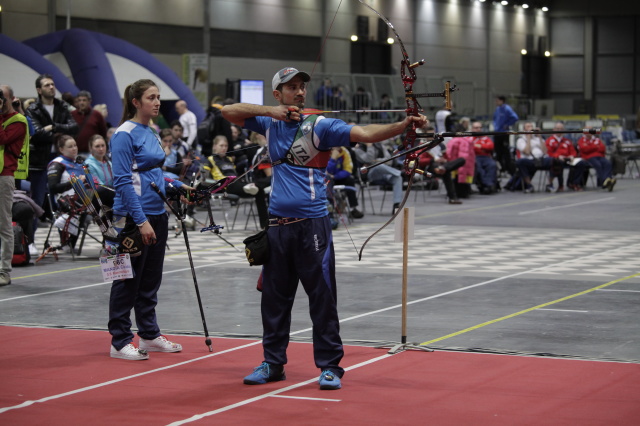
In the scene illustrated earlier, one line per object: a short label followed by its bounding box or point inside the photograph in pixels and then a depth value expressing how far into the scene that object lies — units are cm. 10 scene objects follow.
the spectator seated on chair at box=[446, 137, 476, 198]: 2055
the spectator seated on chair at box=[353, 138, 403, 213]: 1780
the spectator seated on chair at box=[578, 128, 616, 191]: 2303
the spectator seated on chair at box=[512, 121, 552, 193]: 2255
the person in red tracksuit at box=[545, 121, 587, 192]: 2255
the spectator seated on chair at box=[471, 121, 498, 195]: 2197
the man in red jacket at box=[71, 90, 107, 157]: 1648
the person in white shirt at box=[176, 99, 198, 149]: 2077
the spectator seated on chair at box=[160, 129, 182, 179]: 1571
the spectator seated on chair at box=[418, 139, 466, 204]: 2001
